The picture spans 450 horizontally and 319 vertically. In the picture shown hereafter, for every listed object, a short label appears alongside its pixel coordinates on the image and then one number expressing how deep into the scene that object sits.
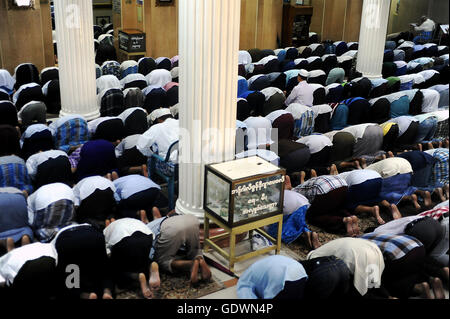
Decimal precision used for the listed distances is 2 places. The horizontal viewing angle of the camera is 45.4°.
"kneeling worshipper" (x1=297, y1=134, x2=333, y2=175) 7.19
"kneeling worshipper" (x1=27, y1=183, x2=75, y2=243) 5.07
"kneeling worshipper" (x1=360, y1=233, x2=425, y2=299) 4.46
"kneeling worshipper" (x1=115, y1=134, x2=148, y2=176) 6.96
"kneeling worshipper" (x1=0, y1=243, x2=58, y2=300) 4.02
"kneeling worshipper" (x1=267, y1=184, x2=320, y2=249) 5.43
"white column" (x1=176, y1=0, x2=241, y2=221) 4.84
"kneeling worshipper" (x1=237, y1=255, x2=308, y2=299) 3.98
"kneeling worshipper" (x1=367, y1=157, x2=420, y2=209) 6.36
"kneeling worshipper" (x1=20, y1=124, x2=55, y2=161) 7.00
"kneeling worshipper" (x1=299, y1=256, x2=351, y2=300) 4.16
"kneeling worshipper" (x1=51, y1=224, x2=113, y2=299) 4.30
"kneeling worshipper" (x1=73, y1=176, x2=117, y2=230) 5.41
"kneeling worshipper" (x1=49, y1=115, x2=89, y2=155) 7.28
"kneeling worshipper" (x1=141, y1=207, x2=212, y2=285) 4.76
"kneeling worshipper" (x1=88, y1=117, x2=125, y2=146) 7.44
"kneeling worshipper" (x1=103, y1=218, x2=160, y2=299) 4.51
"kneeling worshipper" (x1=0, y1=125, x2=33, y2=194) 5.98
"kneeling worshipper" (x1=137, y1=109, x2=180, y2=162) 6.41
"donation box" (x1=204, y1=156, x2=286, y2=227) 4.74
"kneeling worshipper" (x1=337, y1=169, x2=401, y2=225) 6.09
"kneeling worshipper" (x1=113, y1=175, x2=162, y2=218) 5.60
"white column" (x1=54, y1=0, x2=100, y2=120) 7.96
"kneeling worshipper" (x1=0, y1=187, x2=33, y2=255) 4.93
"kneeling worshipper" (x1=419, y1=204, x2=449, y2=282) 3.09
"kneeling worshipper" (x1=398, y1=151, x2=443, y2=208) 6.63
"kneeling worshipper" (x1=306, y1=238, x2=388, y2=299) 4.36
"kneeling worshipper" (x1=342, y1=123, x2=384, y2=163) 7.64
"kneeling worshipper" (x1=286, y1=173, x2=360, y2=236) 5.76
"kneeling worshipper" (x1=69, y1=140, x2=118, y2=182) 6.48
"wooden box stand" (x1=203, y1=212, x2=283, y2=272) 4.81
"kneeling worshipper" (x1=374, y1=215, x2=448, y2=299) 4.25
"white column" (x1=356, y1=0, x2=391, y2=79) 11.66
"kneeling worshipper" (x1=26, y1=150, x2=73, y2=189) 6.09
